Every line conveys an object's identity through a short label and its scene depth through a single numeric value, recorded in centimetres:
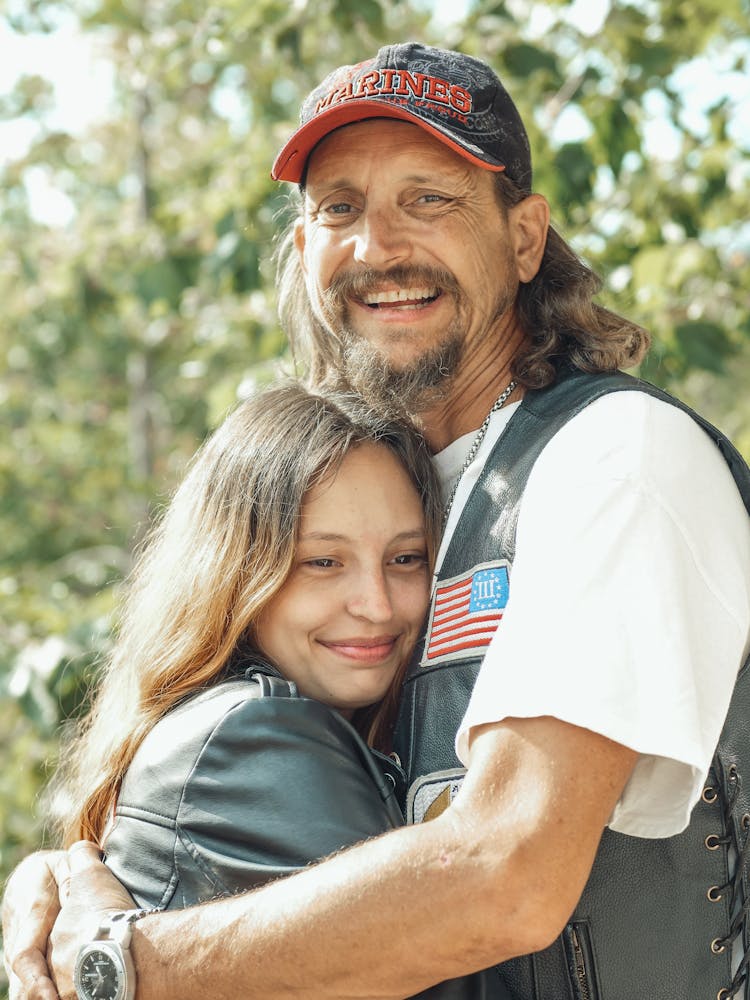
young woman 138
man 128
